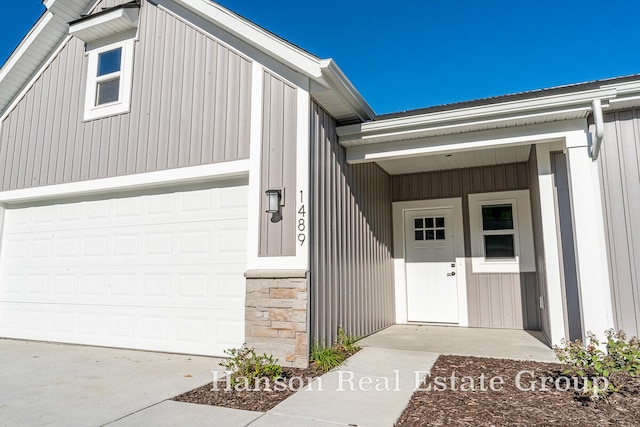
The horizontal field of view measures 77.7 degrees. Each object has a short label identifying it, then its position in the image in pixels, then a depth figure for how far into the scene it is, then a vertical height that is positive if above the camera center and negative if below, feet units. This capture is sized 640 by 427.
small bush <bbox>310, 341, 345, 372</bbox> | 13.48 -3.05
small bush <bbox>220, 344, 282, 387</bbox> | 12.05 -3.11
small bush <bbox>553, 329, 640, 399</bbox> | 10.25 -2.55
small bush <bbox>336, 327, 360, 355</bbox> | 15.39 -2.91
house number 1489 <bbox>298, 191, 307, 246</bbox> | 14.10 +1.61
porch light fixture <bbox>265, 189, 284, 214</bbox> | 14.47 +2.51
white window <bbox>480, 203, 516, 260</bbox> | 21.88 +2.08
